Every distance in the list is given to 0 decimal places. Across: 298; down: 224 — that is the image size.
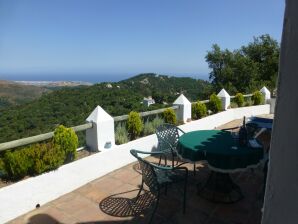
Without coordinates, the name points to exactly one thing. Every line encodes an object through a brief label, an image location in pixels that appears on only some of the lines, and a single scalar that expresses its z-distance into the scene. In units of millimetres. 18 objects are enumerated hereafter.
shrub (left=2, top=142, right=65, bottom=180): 3535
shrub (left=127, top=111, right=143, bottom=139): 5594
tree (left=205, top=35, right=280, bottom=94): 18734
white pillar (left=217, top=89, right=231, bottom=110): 9500
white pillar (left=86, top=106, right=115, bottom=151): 4730
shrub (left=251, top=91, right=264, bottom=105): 10812
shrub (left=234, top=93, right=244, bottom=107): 10359
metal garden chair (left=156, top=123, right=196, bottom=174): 4516
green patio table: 3324
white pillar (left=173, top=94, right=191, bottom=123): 7326
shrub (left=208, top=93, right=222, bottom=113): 8880
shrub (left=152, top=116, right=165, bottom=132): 6275
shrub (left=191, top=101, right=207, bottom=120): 7867
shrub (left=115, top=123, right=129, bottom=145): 5320
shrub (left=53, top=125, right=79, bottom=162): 4051
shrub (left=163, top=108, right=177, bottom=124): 6578
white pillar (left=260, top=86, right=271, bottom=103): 11425
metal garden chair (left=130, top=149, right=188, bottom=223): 3059
